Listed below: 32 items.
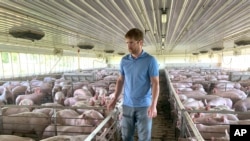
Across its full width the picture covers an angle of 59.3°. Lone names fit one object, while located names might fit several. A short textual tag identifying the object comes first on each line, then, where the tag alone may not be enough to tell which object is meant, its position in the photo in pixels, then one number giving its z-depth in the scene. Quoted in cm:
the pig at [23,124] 375
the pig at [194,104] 480
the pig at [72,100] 582
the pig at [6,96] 673
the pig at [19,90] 757
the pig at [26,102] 567
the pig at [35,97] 642
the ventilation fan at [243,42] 718
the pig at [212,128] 337
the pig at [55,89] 749
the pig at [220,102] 541
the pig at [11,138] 301
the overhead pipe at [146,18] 471
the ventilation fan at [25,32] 438
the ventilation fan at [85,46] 865
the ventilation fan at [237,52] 1706
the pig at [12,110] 433
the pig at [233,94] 618
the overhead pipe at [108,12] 433
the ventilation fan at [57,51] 1312
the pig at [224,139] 281
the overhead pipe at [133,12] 443
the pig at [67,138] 272
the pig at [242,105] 532
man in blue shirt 221
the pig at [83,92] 663
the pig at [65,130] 336
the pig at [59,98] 614
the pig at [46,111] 418
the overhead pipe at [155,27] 474
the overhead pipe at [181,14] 472
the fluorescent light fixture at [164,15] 491
